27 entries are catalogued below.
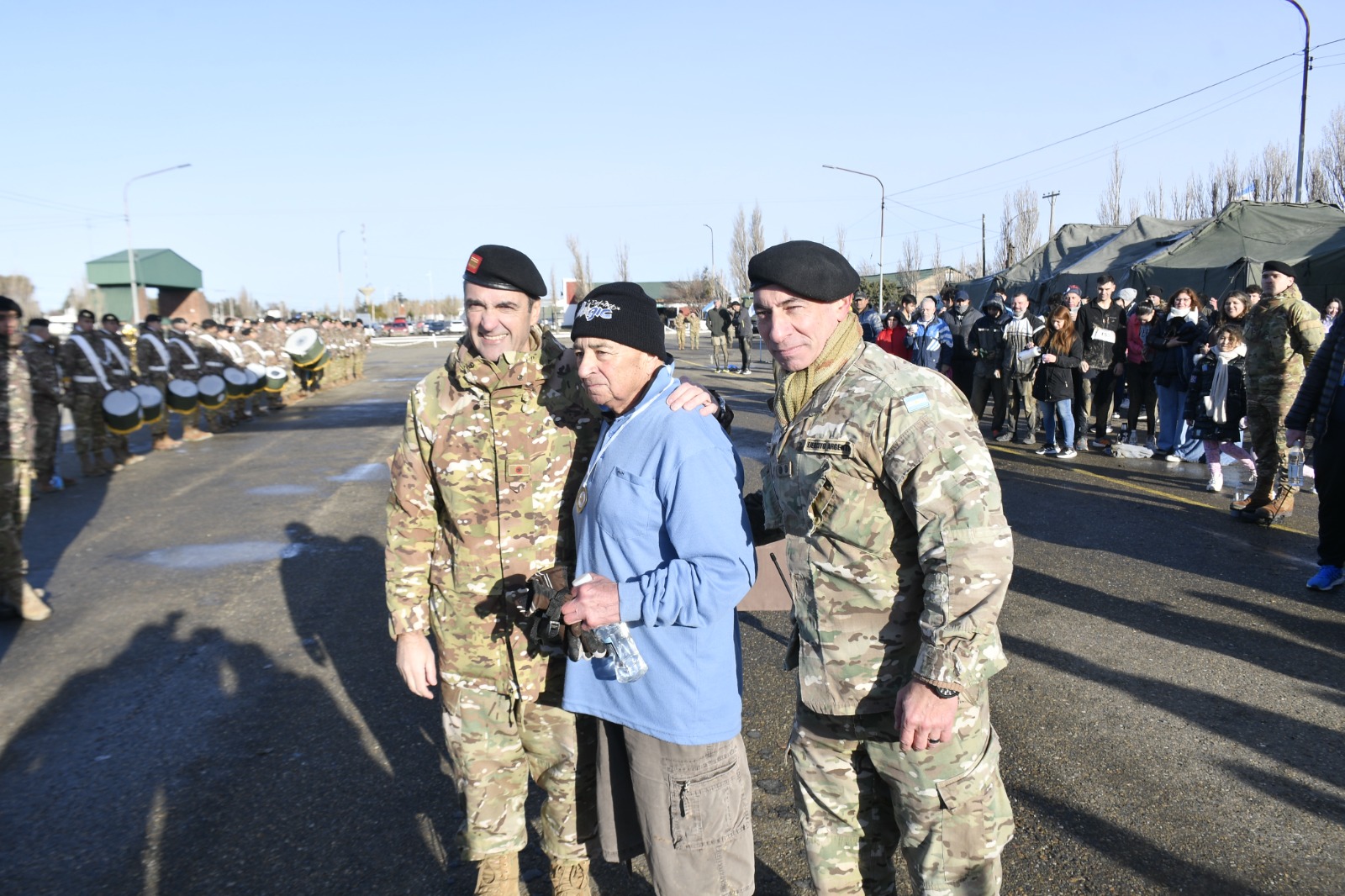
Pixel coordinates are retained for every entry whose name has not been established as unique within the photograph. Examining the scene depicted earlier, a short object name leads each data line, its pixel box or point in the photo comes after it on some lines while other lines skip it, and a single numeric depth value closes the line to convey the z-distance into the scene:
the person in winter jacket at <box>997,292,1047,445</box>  11.04
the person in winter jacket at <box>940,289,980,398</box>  12.87
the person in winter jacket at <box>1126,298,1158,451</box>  11.04
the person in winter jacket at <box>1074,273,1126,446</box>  10.36
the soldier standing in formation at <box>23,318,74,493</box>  9.98
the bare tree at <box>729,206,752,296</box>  56.81
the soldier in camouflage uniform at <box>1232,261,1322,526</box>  6.61
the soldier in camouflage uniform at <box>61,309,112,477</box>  11.02
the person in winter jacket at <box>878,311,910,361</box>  13.21
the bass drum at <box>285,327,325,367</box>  19.45
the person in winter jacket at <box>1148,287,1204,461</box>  9.81
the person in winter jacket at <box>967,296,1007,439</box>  11.69
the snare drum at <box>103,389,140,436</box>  11.09
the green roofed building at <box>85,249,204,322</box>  60.81
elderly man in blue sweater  2.09
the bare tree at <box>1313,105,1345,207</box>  35.06
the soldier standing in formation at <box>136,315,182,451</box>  13.27
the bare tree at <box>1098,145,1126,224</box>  48.78
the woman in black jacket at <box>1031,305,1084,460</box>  10.06
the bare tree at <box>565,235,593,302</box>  76.31
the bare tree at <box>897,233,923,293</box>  47.16
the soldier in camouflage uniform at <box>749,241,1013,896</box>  1.93
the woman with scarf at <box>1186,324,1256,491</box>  8.25
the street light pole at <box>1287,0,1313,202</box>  18.81
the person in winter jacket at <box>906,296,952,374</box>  12.80
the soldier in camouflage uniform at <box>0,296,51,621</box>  5.74
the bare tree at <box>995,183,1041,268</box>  54.91
